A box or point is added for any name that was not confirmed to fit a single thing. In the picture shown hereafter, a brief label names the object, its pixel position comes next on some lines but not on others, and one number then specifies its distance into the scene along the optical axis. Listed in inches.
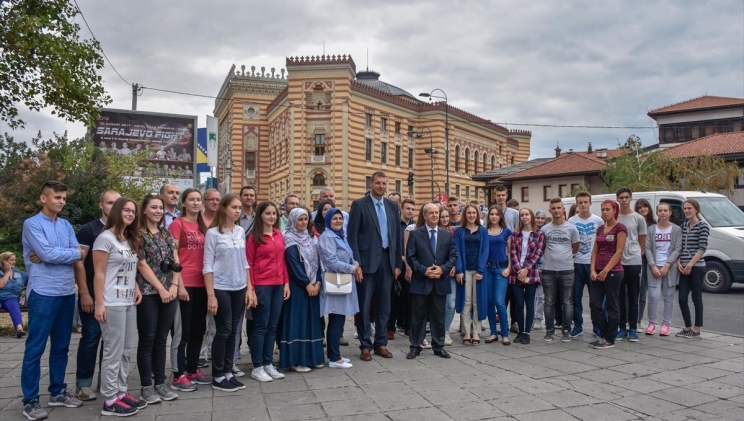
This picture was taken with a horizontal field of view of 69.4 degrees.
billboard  767.7
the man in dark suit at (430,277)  269.7
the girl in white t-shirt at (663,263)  323.6
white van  500.4
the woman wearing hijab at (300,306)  240.7
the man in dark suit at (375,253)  267.3
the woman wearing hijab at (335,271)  248.4
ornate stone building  1556.3
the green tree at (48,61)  346.9
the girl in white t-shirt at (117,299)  182.7
